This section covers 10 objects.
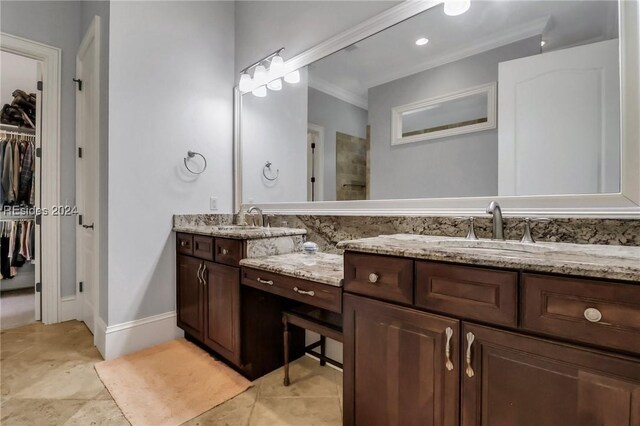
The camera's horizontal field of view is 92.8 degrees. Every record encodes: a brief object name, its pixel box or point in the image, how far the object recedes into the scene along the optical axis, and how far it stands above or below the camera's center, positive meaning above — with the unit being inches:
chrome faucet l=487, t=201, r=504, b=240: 52.8 -1.4
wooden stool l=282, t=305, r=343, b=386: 61.5 -23.7
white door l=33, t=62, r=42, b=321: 108.3 +10.9
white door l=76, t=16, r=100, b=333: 93.8 +14.0
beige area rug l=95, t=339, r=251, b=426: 64.1 -41.8
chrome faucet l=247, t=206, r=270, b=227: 103.0 -1.7
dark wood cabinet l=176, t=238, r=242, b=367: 75.1 -24.1
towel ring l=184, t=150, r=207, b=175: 101.9 +18.8
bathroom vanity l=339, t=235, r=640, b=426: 31.7 -15.2
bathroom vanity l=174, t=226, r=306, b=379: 74.3 -23.7
